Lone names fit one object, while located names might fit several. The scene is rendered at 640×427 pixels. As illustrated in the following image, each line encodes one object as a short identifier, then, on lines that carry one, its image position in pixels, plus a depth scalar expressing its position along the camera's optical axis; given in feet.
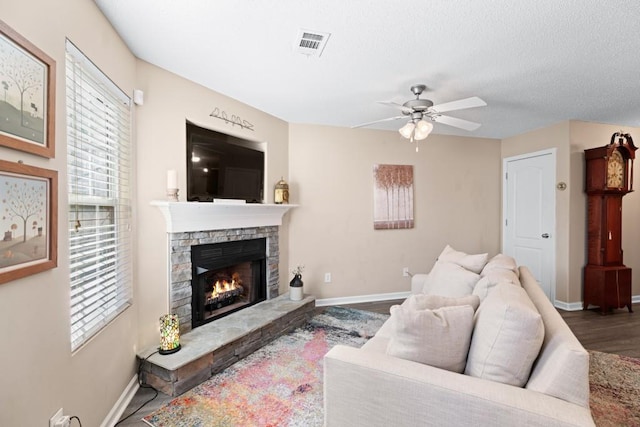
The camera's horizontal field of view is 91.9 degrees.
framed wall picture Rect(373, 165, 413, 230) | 14.10
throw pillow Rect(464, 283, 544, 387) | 3.83
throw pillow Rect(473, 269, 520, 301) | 5.84
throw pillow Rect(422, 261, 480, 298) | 7.41
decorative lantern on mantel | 11.96
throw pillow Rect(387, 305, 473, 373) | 4.35
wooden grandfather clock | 12.13
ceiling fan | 8.00
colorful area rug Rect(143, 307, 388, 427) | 6.08
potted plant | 11.43
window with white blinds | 4.99
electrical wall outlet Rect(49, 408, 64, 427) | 4.21
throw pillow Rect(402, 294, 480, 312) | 4.94
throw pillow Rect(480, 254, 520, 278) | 7.01
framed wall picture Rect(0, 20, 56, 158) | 3.41
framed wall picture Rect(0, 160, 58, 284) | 3.43
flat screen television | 8.83
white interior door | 13.37
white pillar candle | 7.84
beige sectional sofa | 3.42
